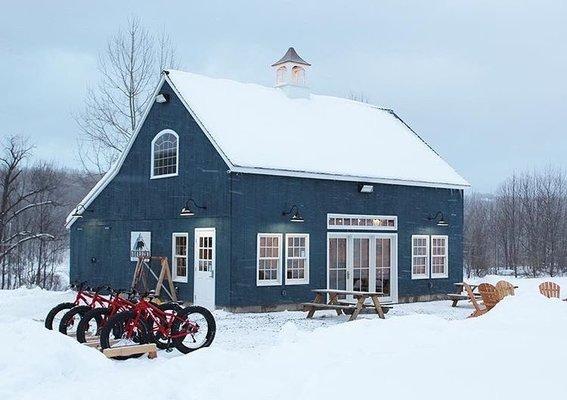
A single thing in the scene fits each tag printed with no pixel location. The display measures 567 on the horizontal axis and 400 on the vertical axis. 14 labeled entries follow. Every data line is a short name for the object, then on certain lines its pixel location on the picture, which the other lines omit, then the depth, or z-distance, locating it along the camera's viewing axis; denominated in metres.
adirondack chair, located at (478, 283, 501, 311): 14.88
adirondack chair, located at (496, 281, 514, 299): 14.96
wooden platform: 9.59
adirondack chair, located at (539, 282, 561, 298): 16.67
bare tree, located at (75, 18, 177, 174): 33.16
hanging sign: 19.11
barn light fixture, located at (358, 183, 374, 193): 19.02
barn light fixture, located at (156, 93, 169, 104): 19.00
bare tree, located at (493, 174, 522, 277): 52.33
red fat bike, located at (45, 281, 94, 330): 11.41
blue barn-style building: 16.91
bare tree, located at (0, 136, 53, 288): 32.85
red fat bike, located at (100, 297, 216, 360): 10.02
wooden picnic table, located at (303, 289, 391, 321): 15.09
